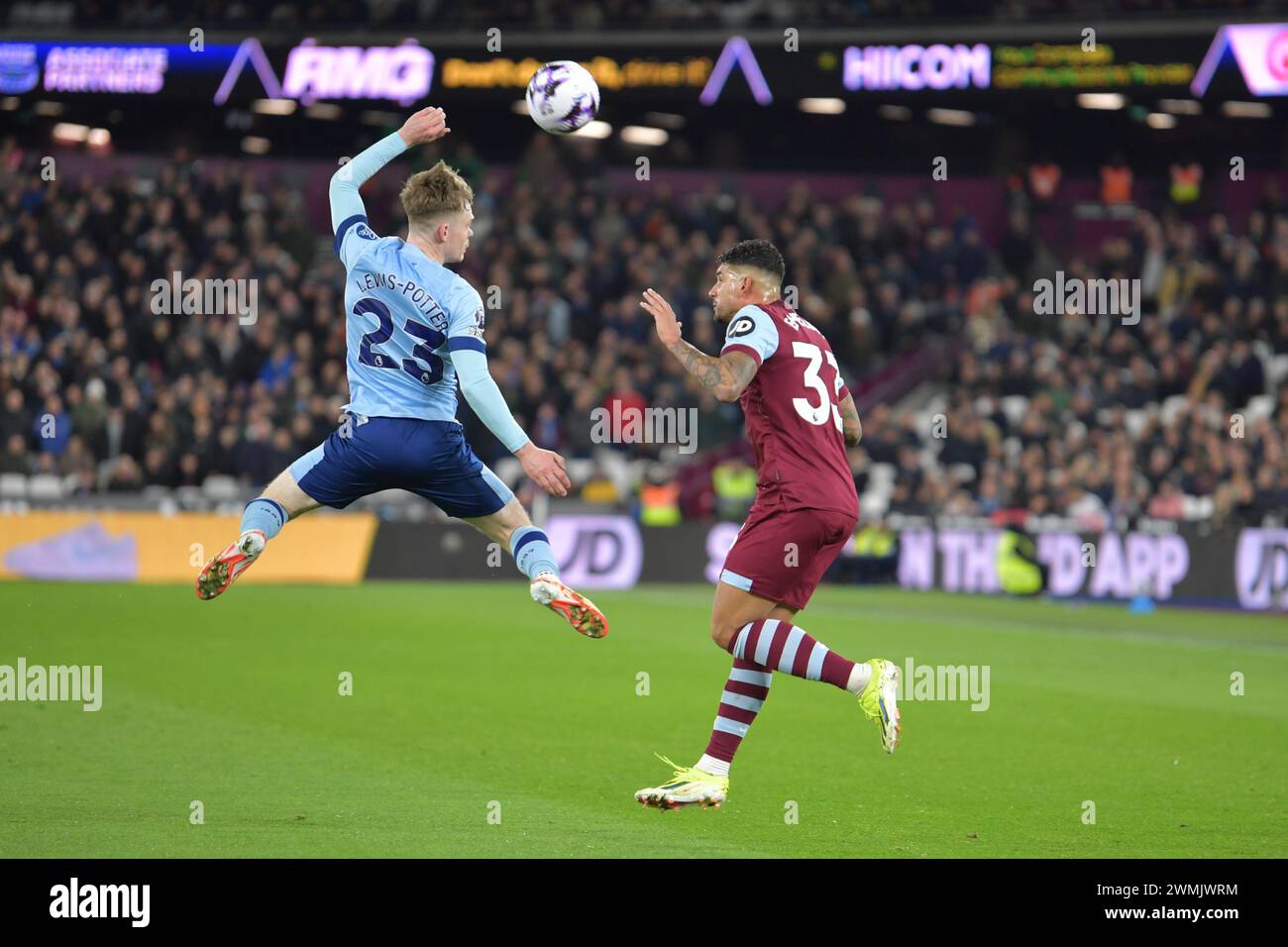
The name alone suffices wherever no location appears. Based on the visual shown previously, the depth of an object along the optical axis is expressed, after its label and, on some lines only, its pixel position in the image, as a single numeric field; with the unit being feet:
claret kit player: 25.99
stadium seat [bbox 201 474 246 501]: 79.66
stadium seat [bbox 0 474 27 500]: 78.02
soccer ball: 31.14
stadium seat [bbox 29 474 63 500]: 79.66
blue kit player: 26.45
